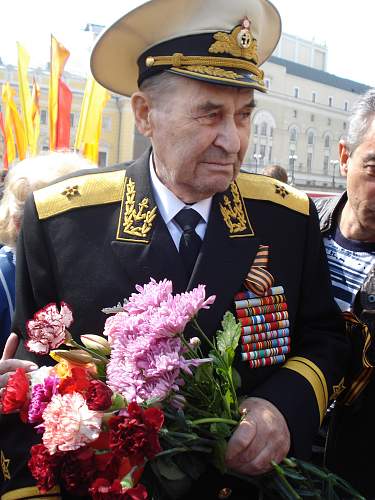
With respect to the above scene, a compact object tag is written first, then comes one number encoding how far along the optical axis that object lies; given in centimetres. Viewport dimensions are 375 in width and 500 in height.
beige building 6850
